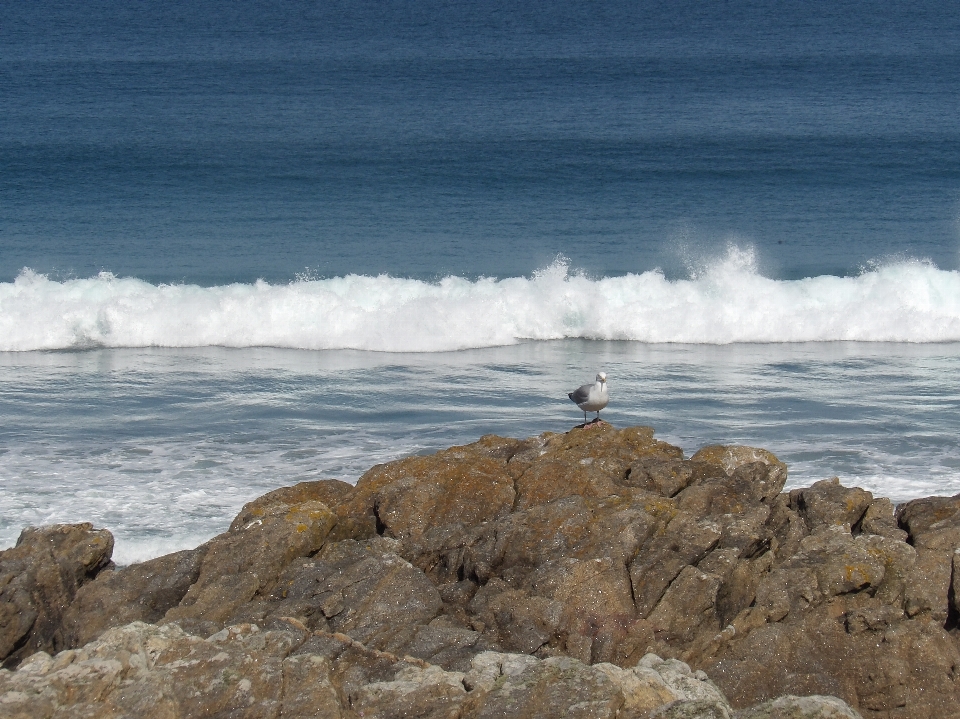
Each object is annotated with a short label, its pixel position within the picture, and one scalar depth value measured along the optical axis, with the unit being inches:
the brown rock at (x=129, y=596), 634.2
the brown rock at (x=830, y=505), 711.1
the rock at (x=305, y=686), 450.3
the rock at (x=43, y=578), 628.7
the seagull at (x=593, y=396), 900.0
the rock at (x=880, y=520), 689.7
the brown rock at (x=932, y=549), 601.0
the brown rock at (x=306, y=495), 730.7
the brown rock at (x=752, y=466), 734.3
